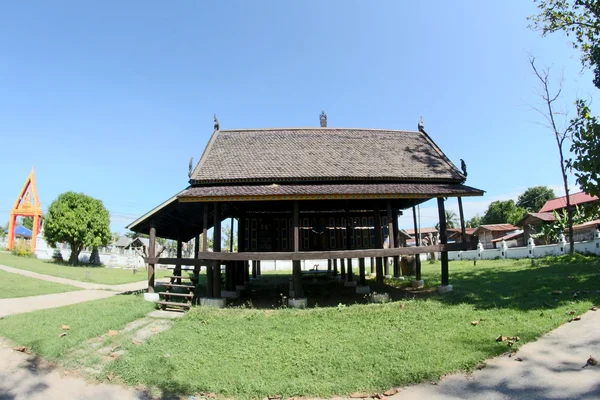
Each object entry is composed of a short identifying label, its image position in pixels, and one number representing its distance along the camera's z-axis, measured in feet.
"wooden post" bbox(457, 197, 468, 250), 44.28
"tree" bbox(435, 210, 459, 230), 248.03
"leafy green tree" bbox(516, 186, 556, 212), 206.80
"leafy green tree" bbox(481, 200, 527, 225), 205.88
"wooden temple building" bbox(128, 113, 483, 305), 40.50
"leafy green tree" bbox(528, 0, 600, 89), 51.27
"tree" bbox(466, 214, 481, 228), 240.81
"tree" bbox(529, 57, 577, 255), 76.53
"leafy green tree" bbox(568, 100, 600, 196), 39.04
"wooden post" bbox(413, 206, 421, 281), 53.83
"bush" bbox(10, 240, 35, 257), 122.31
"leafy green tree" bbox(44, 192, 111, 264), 114.93
